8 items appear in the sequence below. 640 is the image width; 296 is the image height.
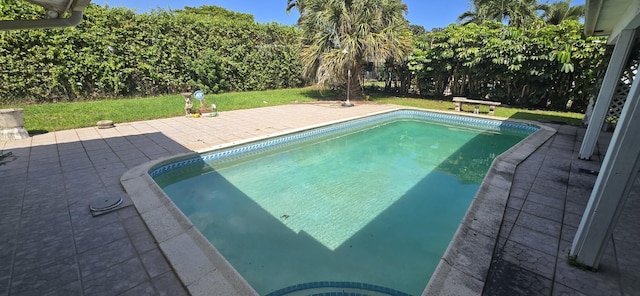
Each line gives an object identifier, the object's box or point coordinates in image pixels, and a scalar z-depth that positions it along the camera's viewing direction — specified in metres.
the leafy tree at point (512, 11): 18.75
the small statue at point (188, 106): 8.40
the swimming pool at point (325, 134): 4.50
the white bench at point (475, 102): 9.56
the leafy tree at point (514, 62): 8.66
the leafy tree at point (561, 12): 17.75
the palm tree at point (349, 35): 11.14
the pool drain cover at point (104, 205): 3.10
